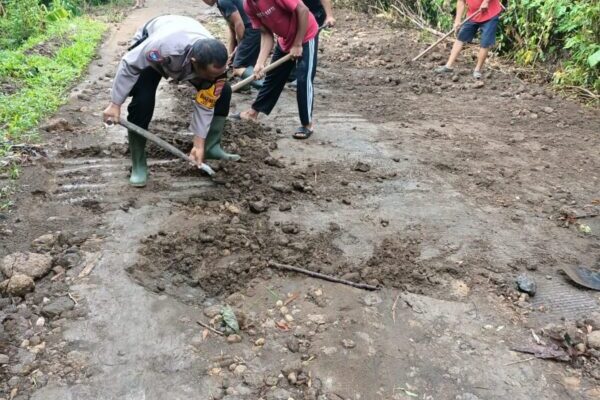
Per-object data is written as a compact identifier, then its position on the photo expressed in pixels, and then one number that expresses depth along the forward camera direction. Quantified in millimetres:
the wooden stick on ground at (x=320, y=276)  2555
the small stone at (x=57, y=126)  4184
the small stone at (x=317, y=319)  2322
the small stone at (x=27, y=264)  2469
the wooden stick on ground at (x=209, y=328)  2221
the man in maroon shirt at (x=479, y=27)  6164
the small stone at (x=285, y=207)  3210
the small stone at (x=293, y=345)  2162
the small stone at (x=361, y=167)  3848
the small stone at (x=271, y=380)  2004
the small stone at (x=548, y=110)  5258
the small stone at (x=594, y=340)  2268
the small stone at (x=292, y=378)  2012
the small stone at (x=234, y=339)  2186
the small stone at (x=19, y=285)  2357
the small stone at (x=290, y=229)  2971
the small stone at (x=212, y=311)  2320
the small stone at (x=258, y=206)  3148
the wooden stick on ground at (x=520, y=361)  2168
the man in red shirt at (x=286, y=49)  3790
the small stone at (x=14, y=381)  1934
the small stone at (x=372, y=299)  2457
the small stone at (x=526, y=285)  2607
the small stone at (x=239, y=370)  2041
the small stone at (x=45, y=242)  2705
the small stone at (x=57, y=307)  2268
